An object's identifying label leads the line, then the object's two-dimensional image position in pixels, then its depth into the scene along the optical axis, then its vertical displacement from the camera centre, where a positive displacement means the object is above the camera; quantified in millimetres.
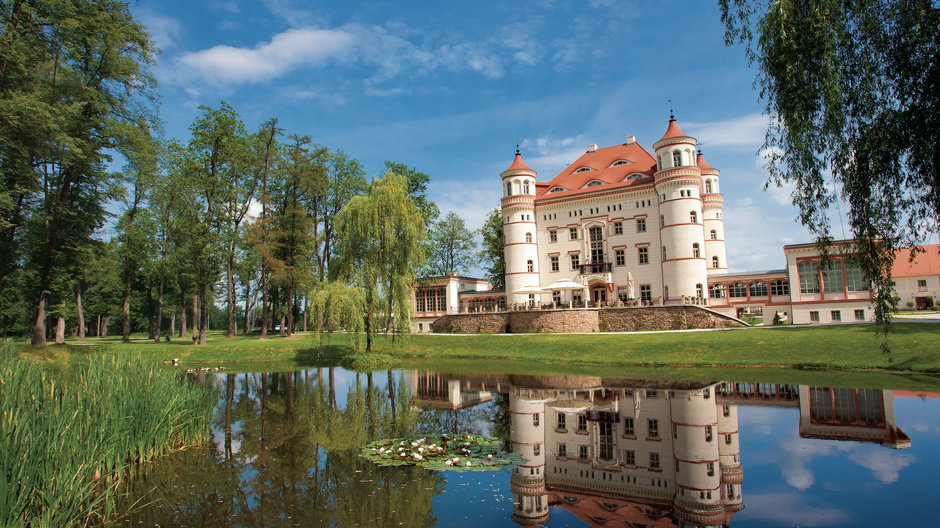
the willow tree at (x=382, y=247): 26203 +3523
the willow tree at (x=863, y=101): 7742 +3164
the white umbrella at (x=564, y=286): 36875 +1492
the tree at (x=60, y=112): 18781 +9524
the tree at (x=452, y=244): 59562 +7939
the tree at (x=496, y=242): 49844 +6668
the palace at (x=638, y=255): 32031 +3779
